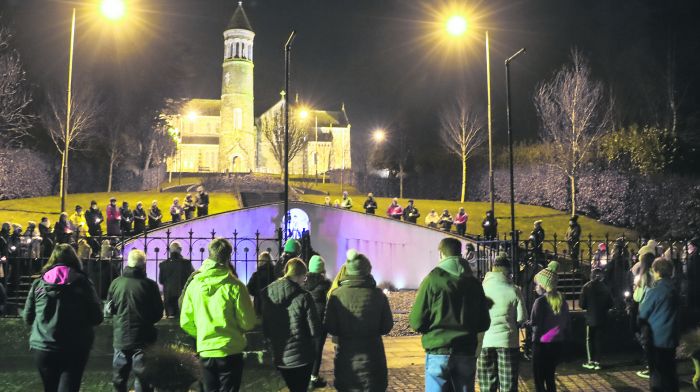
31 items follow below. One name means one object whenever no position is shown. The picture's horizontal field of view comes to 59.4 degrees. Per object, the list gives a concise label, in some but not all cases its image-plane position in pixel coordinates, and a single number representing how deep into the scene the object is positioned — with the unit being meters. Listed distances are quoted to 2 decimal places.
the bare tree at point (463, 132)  48.19
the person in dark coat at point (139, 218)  23.05
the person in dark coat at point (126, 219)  22.36
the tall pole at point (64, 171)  22.48
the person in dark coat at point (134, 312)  6.52
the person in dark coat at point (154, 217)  23.27
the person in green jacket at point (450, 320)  5.46
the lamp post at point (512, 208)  11.19
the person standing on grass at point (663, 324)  6.96
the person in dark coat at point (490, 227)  20.62
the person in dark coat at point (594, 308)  9.85
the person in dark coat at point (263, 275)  9.18
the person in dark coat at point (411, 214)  25.86
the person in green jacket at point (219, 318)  5.49
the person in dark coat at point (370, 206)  25.76
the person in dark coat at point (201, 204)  25.02
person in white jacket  6.58
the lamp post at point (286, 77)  12.60
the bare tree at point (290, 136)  55.94
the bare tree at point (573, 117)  35.25
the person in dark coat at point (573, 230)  20.15
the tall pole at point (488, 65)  20.70
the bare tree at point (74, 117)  39.00
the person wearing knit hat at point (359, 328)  5.50
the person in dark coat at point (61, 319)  5.76
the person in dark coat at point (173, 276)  10.47
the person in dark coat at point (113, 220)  21.44
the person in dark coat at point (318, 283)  8.07
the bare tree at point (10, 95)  31.75
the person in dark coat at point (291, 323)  5.63
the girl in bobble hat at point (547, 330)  7.40
